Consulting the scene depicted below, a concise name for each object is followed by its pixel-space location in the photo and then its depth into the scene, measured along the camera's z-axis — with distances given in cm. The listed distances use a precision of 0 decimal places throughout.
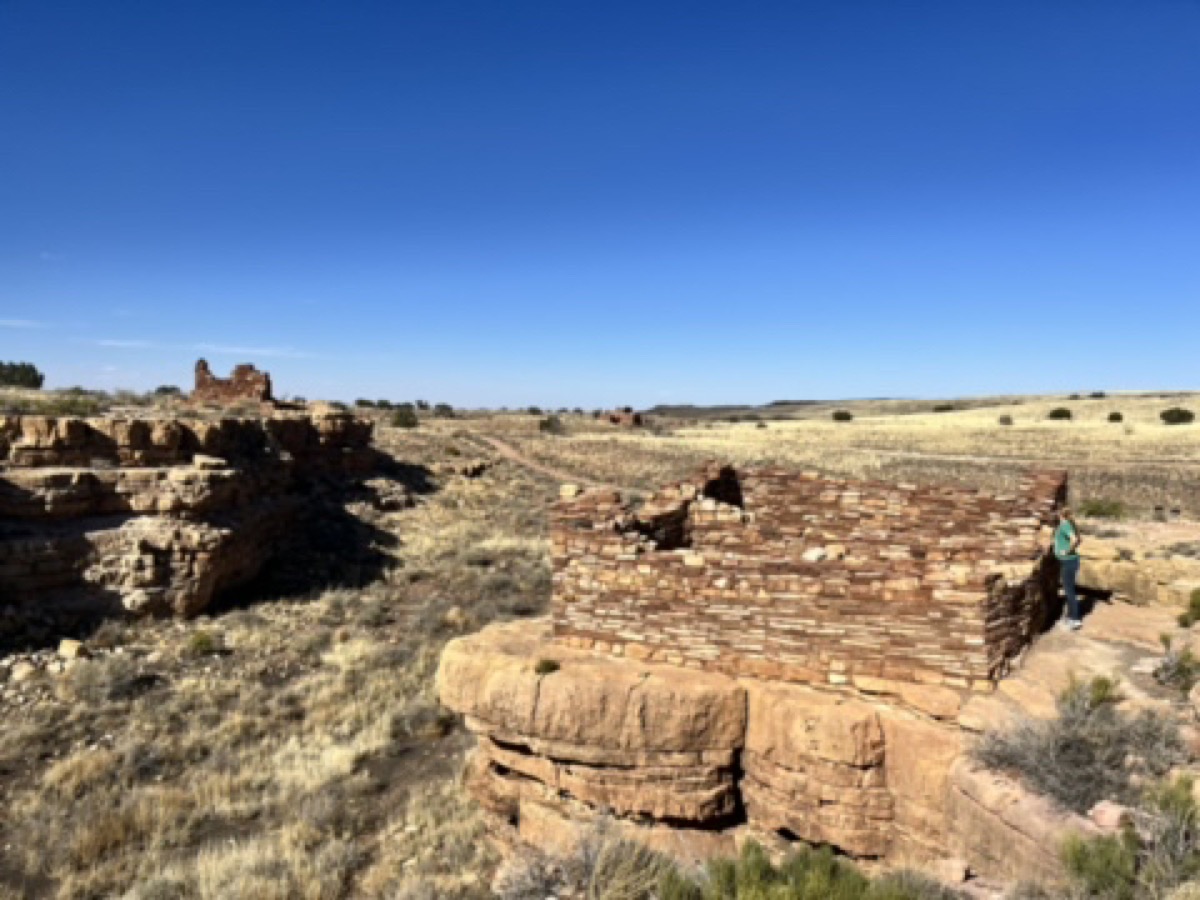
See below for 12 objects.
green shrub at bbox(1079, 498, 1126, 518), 1956
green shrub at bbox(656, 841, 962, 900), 456
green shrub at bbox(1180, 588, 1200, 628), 781
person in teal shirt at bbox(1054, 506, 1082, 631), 787
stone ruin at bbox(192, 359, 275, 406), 3694
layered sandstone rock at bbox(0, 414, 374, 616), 1411
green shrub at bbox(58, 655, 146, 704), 1141
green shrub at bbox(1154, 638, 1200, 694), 621
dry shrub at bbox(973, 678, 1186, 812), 504
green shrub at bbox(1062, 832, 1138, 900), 420
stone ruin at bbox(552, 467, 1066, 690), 618
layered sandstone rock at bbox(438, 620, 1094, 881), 571
